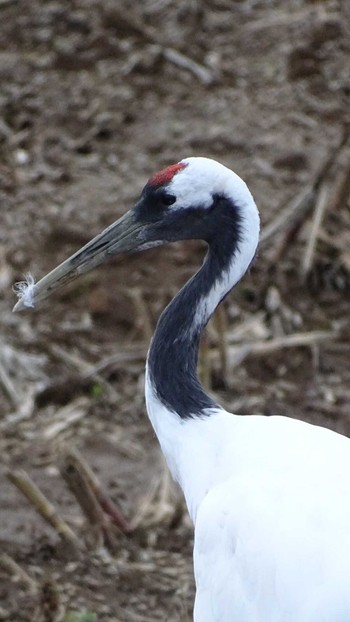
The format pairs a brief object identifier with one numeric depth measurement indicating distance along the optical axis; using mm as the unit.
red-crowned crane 8203
